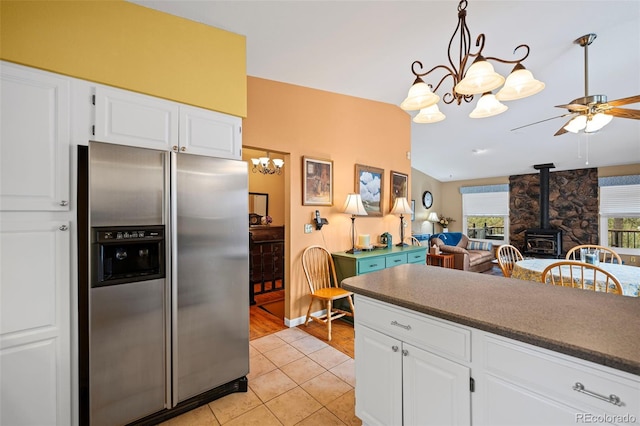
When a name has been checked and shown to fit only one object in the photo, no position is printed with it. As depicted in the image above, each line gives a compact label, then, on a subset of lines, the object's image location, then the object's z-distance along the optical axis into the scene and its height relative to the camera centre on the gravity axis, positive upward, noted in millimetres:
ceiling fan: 2361 +913
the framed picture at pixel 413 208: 7547 +128
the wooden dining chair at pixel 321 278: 2989 -787
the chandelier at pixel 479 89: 1478 +732
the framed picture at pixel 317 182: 3172 +369
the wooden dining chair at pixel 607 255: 5402 -855
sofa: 5438 -852
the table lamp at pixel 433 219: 7955 -186
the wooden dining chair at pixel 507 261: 3246 -634
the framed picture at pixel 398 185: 4254 +436
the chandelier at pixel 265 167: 3876 +749
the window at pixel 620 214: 5520 -26
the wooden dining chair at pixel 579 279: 2326 -610
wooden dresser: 4172 -717
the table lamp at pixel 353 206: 3395 +82
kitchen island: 867 -532
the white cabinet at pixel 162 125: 1578 +564
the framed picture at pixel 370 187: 3785 +365
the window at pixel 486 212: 7172 +18
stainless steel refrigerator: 1452 -410
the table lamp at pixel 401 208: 4086 +69
